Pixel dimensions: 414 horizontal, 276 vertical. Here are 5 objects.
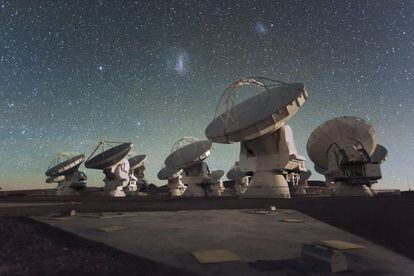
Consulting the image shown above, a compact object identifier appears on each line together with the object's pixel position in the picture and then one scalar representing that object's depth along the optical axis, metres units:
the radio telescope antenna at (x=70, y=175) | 75.62
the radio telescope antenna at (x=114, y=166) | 64.88
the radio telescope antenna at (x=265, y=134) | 38.09
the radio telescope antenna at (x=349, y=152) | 50.25
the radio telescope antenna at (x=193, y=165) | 65.09
